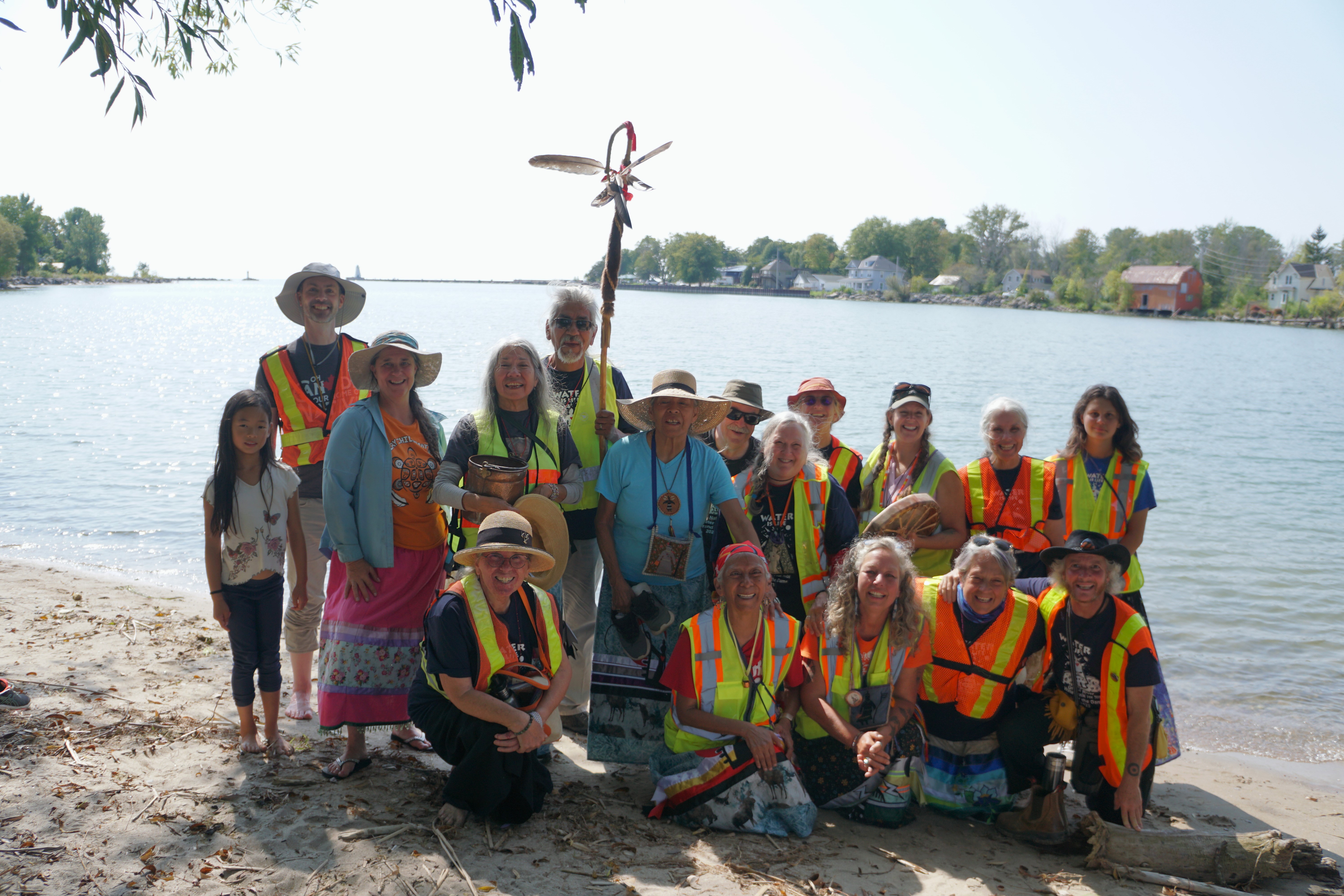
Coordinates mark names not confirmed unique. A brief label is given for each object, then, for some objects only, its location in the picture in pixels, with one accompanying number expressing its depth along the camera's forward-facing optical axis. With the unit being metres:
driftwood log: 3.70
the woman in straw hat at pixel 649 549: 4.27
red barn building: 92.38
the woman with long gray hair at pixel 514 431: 4.15
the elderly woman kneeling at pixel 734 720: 3.82
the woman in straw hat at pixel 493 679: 3.58
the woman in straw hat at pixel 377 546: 3.97
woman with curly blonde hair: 4.00
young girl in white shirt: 3.97
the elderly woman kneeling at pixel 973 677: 4.08
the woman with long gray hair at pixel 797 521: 4.41
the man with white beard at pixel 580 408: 4.62
